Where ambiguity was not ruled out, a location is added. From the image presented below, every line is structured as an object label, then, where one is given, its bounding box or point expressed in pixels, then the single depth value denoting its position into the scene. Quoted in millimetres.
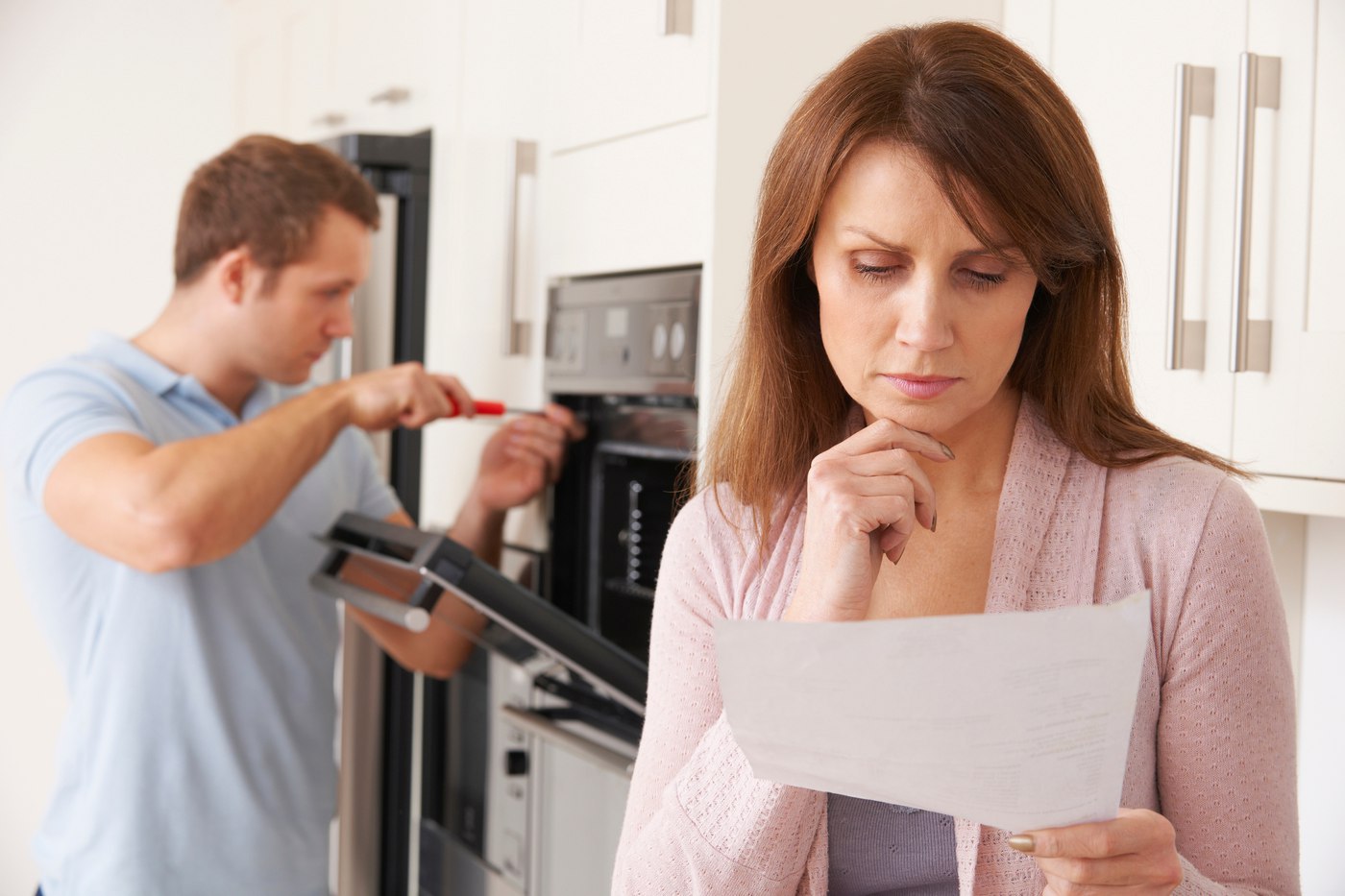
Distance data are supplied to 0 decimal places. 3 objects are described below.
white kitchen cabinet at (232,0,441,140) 1948
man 1474
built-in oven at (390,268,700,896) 1454
